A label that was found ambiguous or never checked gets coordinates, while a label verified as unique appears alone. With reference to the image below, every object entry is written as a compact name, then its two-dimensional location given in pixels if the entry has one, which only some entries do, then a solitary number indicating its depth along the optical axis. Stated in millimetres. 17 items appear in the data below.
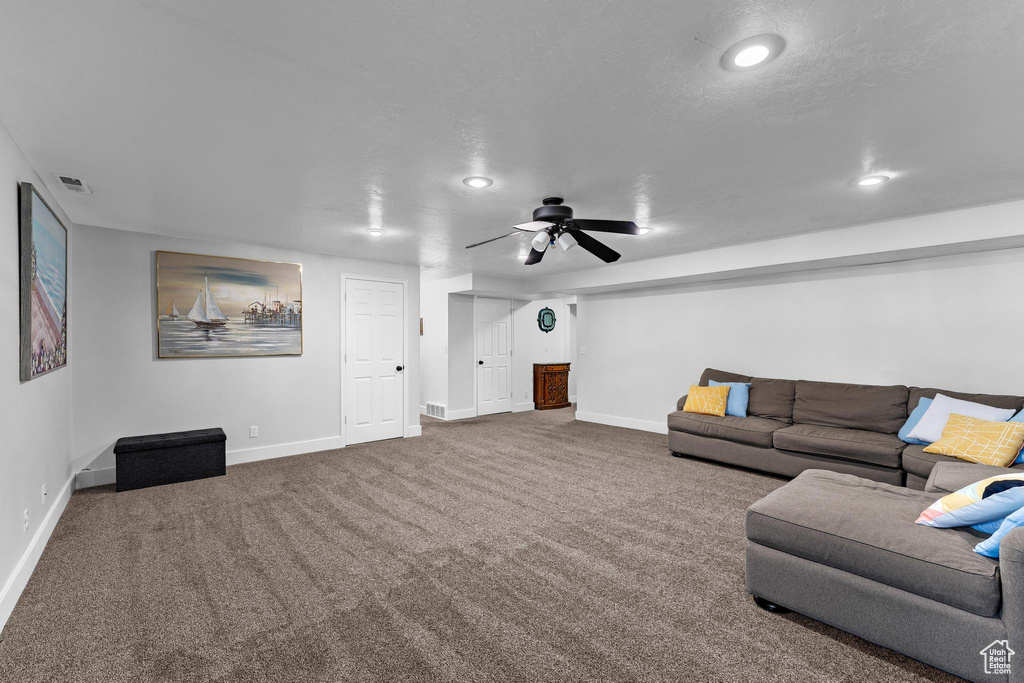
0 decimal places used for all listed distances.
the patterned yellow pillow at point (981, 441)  3393
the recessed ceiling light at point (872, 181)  3088
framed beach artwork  2617
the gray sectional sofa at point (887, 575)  1761
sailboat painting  4668
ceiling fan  3291
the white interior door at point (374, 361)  5973
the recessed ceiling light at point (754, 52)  1661
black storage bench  4105
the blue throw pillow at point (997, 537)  1817
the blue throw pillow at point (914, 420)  4070
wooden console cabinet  8984
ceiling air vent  3050
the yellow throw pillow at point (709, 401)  5254
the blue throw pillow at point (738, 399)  5242
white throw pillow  3752
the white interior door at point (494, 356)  8250
